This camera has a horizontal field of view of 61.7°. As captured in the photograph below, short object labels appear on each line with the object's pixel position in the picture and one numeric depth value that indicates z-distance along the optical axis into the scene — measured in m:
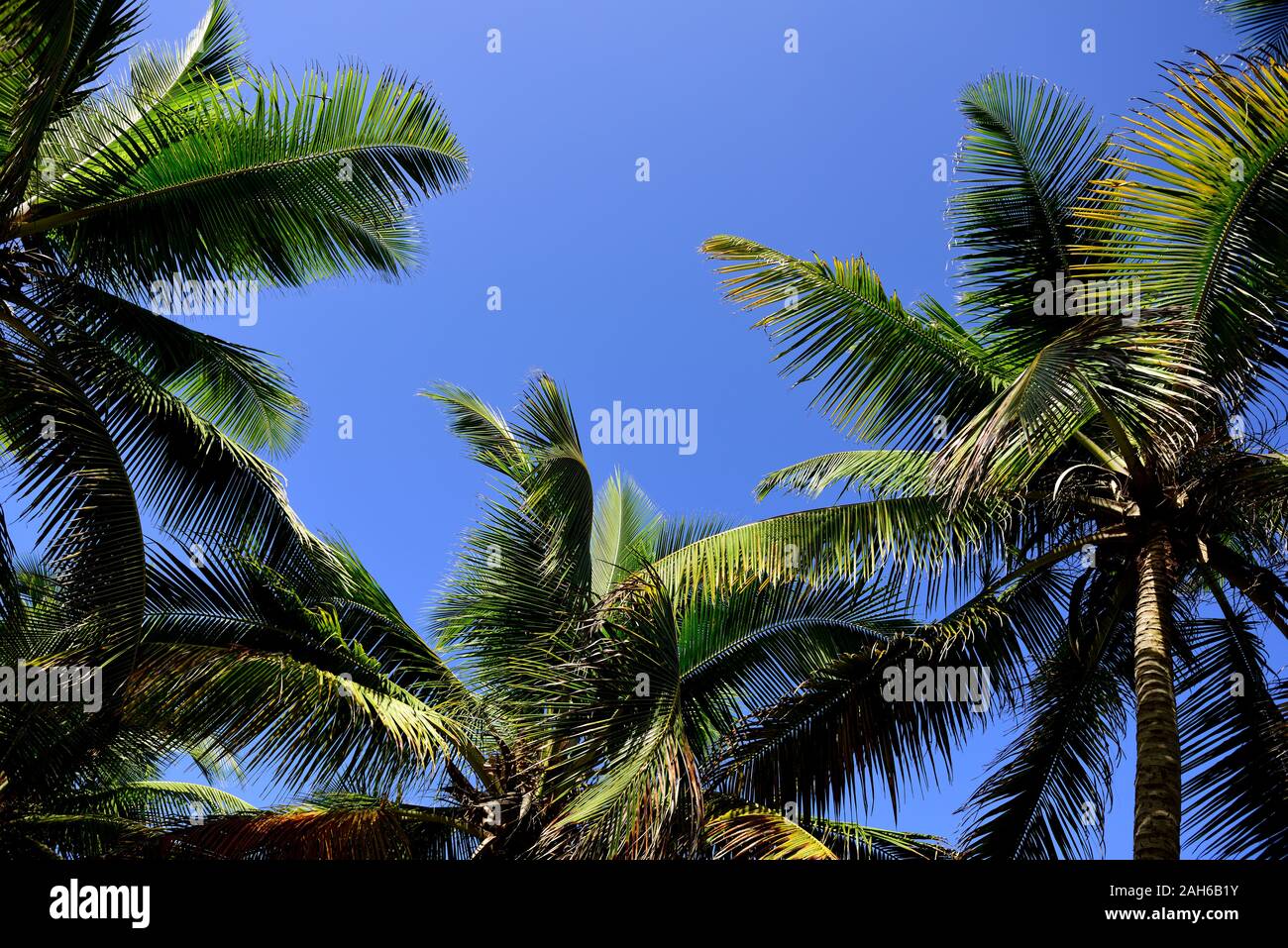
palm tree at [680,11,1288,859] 7.00
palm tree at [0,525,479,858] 7.88
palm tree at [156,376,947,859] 6.80
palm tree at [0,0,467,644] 7.92
